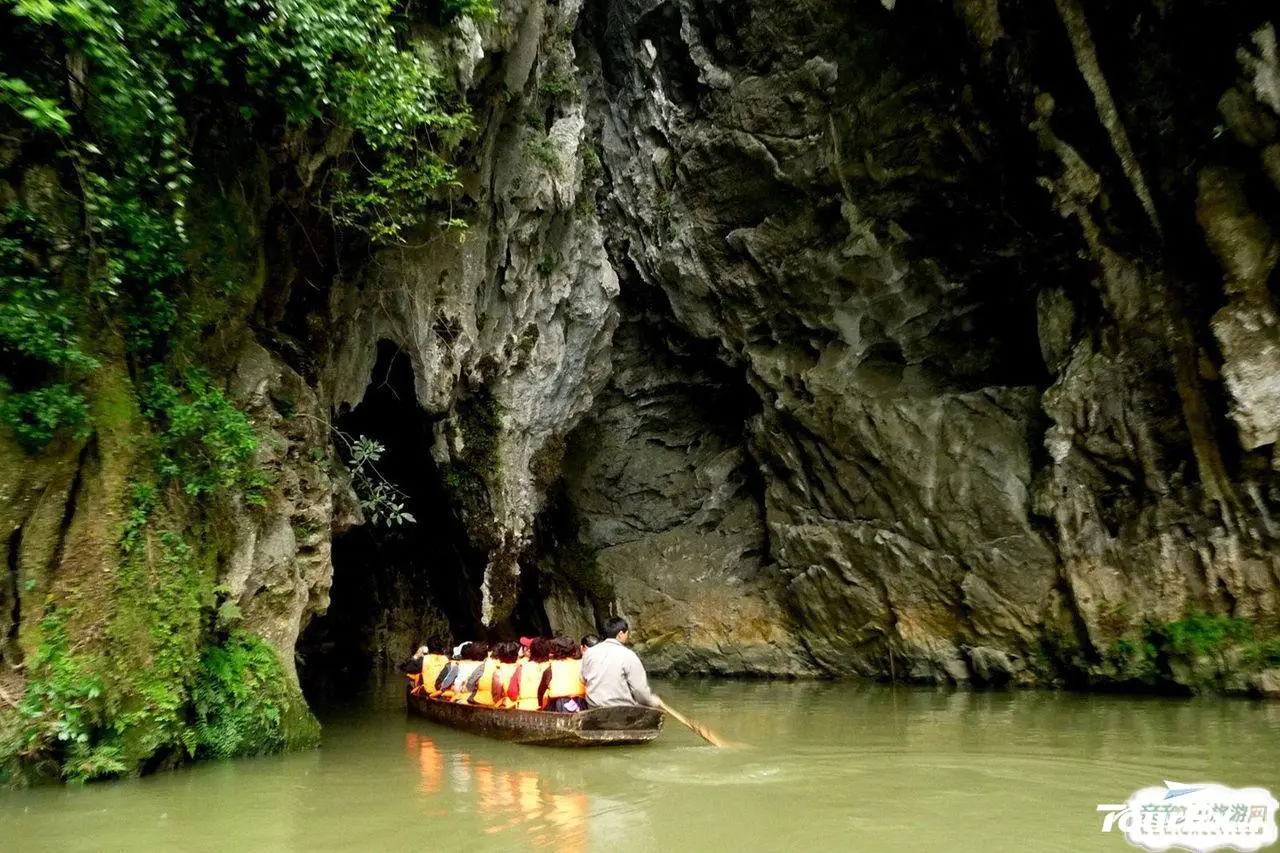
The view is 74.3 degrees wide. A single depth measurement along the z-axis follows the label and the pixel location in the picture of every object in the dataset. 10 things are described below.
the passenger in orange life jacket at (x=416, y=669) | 11.23
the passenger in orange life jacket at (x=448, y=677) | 10.36
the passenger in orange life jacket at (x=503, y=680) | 8.97
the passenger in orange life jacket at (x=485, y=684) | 9.48
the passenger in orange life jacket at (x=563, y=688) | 8.25
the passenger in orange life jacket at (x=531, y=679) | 8.63
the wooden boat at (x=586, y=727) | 7.47
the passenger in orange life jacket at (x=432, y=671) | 10.81
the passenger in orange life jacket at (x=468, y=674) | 9.76
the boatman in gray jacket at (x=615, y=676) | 7.73
